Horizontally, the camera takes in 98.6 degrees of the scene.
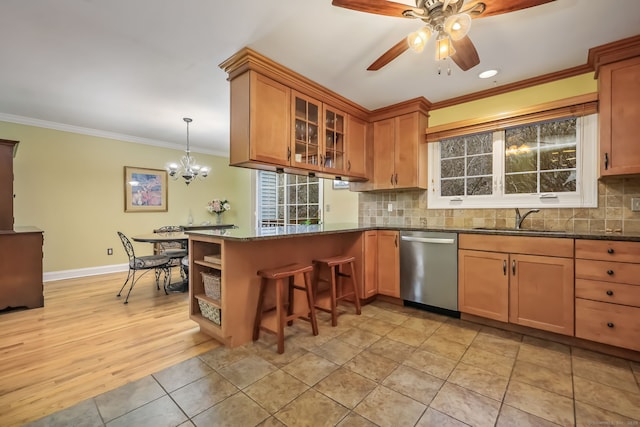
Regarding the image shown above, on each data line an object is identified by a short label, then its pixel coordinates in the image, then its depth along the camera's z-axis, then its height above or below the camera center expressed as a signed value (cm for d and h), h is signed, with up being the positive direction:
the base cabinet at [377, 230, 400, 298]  311 -58
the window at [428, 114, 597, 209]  254 +48
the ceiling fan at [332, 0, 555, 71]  146 +110
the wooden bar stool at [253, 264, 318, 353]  210 -70
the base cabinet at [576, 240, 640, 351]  193 -58
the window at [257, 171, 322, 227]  467 +25
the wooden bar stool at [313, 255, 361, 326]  262 -75
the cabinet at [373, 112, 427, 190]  327 +75
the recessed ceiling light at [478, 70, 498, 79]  256 +132
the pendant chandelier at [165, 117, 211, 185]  450 +73
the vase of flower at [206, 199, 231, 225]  593 +13
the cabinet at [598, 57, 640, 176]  212 +75
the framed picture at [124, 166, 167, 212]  495 +44
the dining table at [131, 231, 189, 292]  343 -33
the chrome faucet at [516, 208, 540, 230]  271 -5
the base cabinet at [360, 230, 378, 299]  313 -63
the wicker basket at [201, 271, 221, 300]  227 -60
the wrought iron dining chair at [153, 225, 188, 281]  395 -60
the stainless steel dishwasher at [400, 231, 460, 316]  272 -59
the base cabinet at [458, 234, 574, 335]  218 -58
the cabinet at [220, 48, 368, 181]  237 +91
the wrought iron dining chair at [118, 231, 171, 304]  345 -63
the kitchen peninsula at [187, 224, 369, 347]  216 -49
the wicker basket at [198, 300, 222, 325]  226 -84
